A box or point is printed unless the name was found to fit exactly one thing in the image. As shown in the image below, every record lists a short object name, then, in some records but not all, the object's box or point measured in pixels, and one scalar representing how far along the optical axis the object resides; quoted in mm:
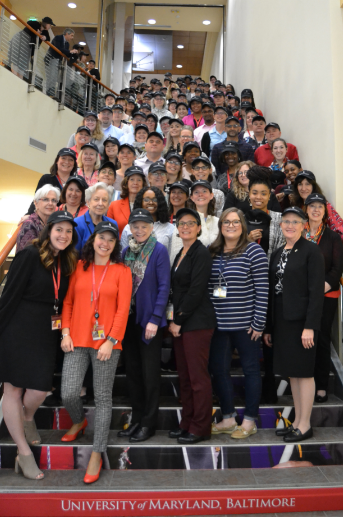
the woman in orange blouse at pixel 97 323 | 2977
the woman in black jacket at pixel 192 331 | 3176
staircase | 2770
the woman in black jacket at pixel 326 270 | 3701
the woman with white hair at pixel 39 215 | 3378
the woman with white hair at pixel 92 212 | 3537
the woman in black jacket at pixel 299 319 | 3174
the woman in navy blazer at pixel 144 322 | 3242
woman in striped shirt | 3270
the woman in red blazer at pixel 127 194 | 4107
